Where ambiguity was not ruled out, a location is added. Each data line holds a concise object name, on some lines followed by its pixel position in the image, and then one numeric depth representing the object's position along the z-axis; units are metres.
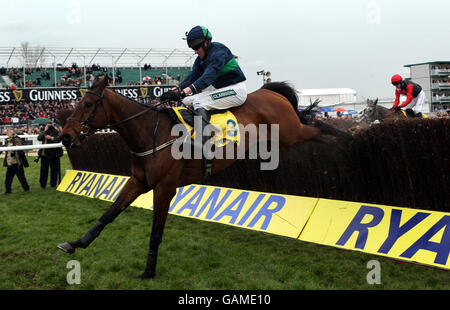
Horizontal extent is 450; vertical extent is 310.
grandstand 34.53
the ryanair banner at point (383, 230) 4.41
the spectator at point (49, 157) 12.22
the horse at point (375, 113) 10.04
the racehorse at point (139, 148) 4.67
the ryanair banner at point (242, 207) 5.96
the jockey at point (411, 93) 9.33
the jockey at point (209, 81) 5.13
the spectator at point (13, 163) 11.79
